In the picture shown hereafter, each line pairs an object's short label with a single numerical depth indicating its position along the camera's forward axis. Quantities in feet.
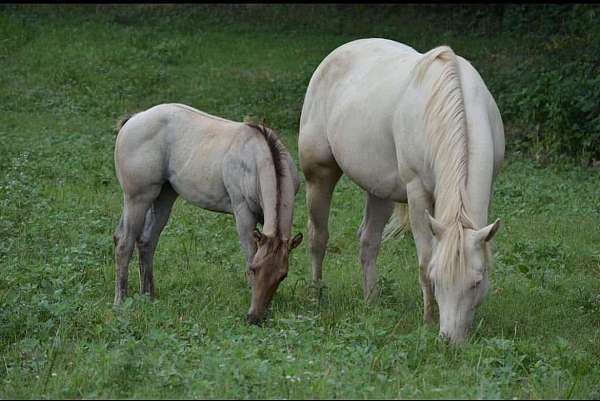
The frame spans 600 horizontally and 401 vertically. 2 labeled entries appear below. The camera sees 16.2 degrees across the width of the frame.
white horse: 37.10
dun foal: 44.86
